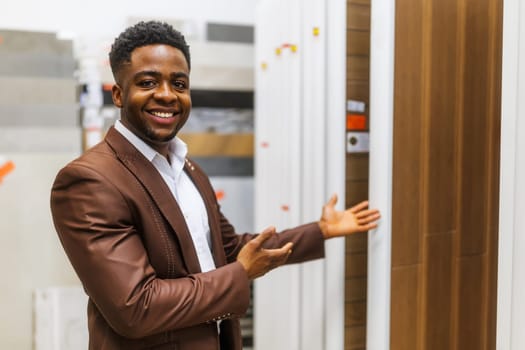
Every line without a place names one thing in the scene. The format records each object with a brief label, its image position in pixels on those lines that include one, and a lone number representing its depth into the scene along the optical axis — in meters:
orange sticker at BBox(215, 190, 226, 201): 2.53
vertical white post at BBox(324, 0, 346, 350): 1.54
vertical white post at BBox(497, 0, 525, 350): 1.09
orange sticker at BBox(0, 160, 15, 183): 2.20
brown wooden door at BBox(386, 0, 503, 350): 1.40
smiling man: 1.08
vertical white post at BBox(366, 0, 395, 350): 1.35
